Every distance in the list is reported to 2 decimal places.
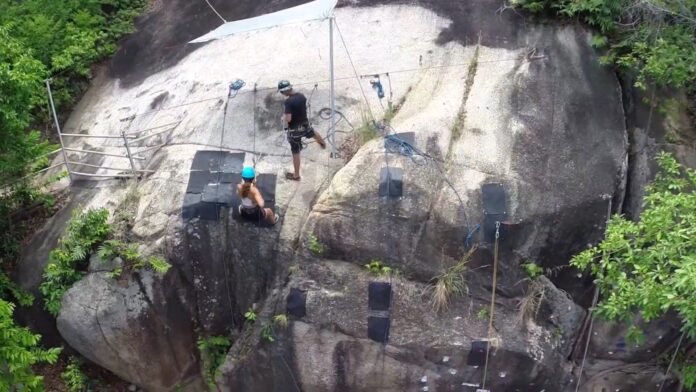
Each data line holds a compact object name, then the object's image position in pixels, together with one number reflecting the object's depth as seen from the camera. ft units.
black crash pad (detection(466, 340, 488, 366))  25.48
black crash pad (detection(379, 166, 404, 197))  26.08
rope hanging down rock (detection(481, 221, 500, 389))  25.50
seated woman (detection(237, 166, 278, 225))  25.21
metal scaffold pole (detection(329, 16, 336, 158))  27.66
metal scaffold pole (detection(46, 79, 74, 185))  30.48
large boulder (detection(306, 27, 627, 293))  26.02
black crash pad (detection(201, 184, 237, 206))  27.07
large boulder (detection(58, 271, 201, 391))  27.58
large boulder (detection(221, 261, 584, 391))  25.79
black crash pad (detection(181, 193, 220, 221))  27.04
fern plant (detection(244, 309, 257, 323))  27.09
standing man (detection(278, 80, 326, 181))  26.71
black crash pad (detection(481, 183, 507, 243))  25.61
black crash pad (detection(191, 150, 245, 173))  28.09
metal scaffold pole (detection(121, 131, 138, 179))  28.30
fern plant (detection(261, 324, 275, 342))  26.81
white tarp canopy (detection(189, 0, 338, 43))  26.40
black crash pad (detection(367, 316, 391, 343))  25.93
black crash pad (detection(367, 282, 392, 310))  25.89
